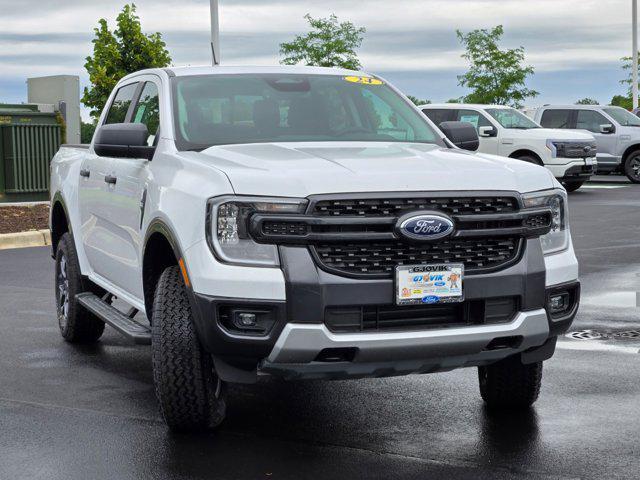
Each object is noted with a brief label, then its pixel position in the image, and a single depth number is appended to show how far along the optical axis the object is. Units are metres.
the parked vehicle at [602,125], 27.92
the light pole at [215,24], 24.67
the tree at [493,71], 48.81
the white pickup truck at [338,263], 4.97
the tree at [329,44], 46.91
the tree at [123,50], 33.16
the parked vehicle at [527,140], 24.36
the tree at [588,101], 62.31
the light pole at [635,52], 46.00
